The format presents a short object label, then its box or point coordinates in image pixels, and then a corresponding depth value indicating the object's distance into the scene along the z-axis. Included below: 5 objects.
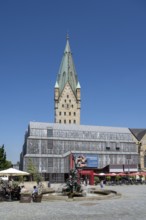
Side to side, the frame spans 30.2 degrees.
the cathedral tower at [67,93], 109.26
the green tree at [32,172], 58.65
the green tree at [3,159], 62.13
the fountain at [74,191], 19.60
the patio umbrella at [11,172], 23.49
